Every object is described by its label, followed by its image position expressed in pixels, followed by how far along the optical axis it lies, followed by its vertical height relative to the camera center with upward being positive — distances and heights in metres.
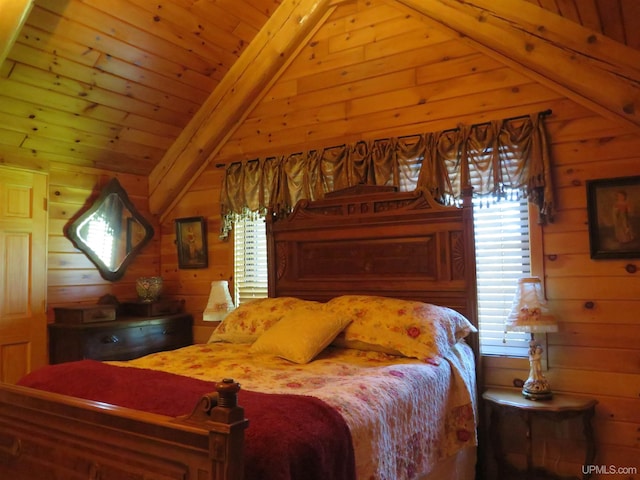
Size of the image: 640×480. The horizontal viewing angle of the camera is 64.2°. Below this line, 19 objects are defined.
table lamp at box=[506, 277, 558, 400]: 2.81 -0.36
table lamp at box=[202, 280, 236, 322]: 3.97 -0.30
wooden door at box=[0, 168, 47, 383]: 3.60 -0.02
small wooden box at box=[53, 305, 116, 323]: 3.78 -0.34
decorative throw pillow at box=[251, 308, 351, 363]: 2.74 -0.40
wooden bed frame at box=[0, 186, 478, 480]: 1.37 -0.22
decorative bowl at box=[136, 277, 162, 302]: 4.36 -0.18
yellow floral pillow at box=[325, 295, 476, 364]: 2.70 -0.37
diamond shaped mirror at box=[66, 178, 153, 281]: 4.23 +0.31
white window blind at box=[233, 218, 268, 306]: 4.26 +0.04
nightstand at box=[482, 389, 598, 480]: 2.68 -0.84
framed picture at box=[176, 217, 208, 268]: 4.50 +0.21
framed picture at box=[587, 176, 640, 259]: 2.82 +0.22
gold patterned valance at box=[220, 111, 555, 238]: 3.10 +0.65
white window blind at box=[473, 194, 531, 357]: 3.16 -0.04
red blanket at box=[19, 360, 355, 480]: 1.44 -0.49
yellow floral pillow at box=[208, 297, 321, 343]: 3.27 -0.36
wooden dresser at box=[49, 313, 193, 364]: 3.70 -0.54
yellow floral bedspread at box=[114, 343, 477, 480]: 1.88 -0.55
